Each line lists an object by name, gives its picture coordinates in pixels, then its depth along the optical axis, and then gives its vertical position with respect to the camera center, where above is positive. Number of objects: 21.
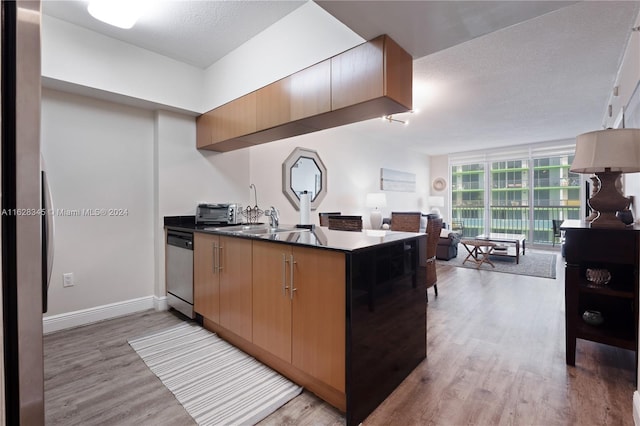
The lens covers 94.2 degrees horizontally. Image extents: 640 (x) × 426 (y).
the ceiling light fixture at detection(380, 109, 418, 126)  4.43 +1.51
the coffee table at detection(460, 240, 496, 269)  5.16 -0.76
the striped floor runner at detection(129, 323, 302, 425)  1.63 -1.09
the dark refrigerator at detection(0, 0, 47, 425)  0.64 +0.00
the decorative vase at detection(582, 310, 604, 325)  2.07 -0.76
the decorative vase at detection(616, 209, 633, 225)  2.32 -0.06
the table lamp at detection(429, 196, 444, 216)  8.38 +0.24
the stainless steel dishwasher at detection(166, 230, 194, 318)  2.88 -0.62
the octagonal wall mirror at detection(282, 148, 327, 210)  4.60 +0.56
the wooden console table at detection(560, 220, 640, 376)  1.88 -0.53
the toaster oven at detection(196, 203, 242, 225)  3.29 -0.04
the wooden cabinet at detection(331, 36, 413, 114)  1.84 +0.88
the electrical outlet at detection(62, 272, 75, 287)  2.74 -0.64
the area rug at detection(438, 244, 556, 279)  4.78 -0.99
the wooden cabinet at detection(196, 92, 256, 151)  2.76 +0.90
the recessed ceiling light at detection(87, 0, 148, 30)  2.06 +1.41
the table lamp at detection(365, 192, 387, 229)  6.07 +0.12
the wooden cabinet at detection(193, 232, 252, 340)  2.16 -0.57
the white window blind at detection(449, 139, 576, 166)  7.09 +1.48
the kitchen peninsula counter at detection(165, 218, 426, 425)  1.51 -0.59
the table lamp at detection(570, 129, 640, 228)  1.86 +0.30
